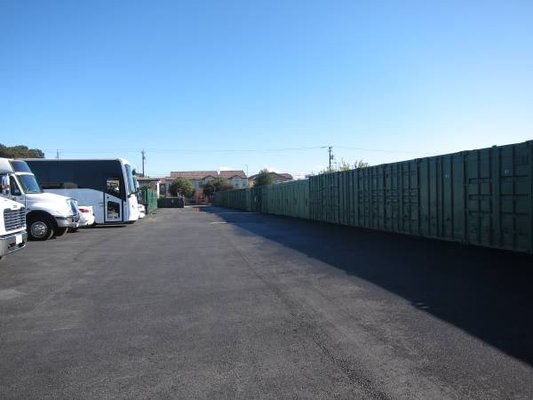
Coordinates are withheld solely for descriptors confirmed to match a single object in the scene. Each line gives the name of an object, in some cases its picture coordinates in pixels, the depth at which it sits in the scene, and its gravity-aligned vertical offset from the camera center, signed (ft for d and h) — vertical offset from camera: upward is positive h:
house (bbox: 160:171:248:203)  489.26 +13.06
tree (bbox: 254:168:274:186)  351.67 +7.55
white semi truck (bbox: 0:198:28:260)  35.86 -2.17
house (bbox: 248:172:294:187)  491.31 +12.19
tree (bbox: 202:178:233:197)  400.39 +3.75
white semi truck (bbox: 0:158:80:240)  58.80 -1.83
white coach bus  88.28 +1.81
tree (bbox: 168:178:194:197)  397.60 +2.98
